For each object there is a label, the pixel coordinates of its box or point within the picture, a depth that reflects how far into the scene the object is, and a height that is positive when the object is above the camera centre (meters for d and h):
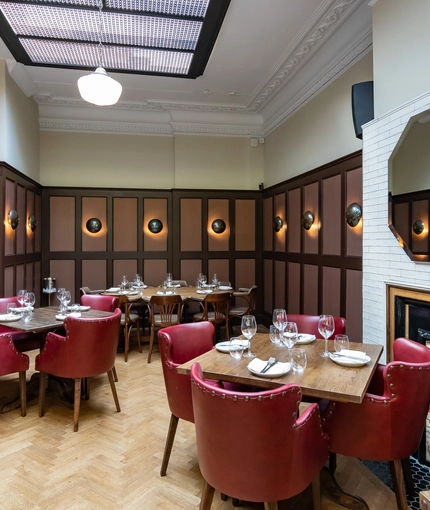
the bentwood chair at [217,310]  4.84 -0.81
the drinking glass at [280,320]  2.43 -0.46
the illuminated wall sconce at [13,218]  4.87 +0.51
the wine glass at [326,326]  2.34 -0.48
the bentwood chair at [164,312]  4.65 -0.79
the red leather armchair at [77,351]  3.01 -0.85
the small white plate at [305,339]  2.59 -0.64
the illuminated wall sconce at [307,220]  5.06 +0.52
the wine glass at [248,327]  2.33 -0.49
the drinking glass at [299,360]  1.97 -0.60
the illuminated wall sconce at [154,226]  6.85 +0.57
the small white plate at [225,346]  2.34 -0.63
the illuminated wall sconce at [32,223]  5.82 +0.54
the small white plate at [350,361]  2.05 -0.63
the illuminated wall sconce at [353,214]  3.99 +0.48
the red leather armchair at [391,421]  1.85 -0.91
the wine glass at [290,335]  2.22 -0.53
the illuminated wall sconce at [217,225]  6.92 +0.59
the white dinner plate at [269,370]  1.87 -0.64
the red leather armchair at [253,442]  1.43 -0.81
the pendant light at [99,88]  3.36 +1.65
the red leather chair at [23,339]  3.73 -0.92
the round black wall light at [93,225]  6.65 +0.57
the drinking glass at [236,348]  2.20 -0.61
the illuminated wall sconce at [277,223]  6.14 +0.56
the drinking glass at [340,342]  2.21 -0.56
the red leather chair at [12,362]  3.15 -0.99
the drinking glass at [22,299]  3.72 -0.48
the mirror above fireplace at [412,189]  2.66 +0.54
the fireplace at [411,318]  2.59 -0.51
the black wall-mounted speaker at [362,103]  3.26 +1.44
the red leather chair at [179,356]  2.24 -0.73
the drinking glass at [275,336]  2.41 -0.58
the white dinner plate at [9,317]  3.31 -0.61
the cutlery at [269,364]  1.94 -0.64
